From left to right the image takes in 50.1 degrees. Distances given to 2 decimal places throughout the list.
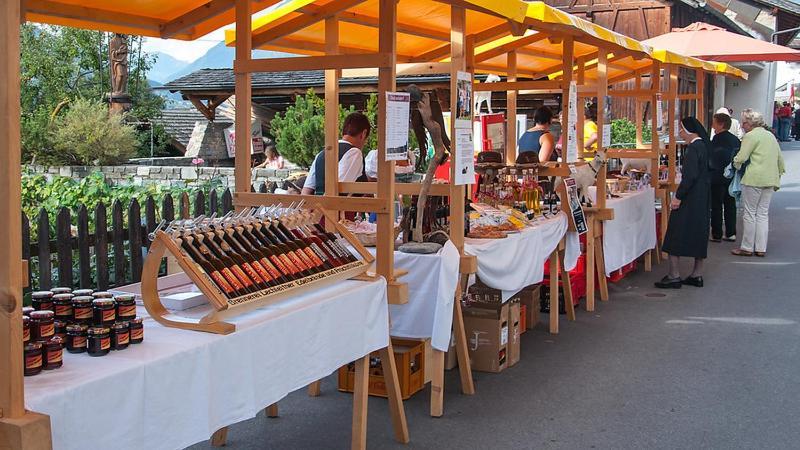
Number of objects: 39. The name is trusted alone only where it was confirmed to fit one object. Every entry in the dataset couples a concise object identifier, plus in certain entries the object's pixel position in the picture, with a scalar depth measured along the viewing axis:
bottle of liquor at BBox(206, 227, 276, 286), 3.32
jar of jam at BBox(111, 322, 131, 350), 2.67
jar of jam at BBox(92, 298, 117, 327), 2.69
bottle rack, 2.98
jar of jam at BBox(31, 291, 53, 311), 2.70
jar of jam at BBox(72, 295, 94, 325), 2.71
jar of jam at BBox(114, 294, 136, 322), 2.76
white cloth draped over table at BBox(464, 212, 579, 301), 5.23
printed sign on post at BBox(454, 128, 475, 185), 4.96
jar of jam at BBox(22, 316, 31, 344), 2.43
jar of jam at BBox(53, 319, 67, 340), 2.68
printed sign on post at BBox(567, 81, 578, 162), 7.14
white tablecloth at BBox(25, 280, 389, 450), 2.34
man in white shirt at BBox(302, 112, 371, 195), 6.23
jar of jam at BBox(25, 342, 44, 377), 2.38
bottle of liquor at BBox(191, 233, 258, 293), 3.21
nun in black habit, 8.30
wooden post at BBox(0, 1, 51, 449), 2.12
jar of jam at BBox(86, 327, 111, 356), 2.61
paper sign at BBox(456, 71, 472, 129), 4.93
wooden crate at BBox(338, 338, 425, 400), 5.05
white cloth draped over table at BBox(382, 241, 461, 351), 4.62
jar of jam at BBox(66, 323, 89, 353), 2.64
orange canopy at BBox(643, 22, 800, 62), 12.74
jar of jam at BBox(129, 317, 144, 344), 2.75
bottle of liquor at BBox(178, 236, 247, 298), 3.12
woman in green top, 10.40
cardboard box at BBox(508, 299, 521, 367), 5.89
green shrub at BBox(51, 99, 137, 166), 17.47
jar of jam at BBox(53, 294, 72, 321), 2.71
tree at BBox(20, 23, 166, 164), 24.66
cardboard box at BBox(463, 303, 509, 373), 5.65
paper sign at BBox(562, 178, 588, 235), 6.96
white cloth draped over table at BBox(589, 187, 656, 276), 8.12
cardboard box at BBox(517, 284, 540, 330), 6.93
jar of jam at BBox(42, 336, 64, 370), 2.43
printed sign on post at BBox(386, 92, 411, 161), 4.09
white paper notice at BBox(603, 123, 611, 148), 8.12
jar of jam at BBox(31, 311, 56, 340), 2.49
